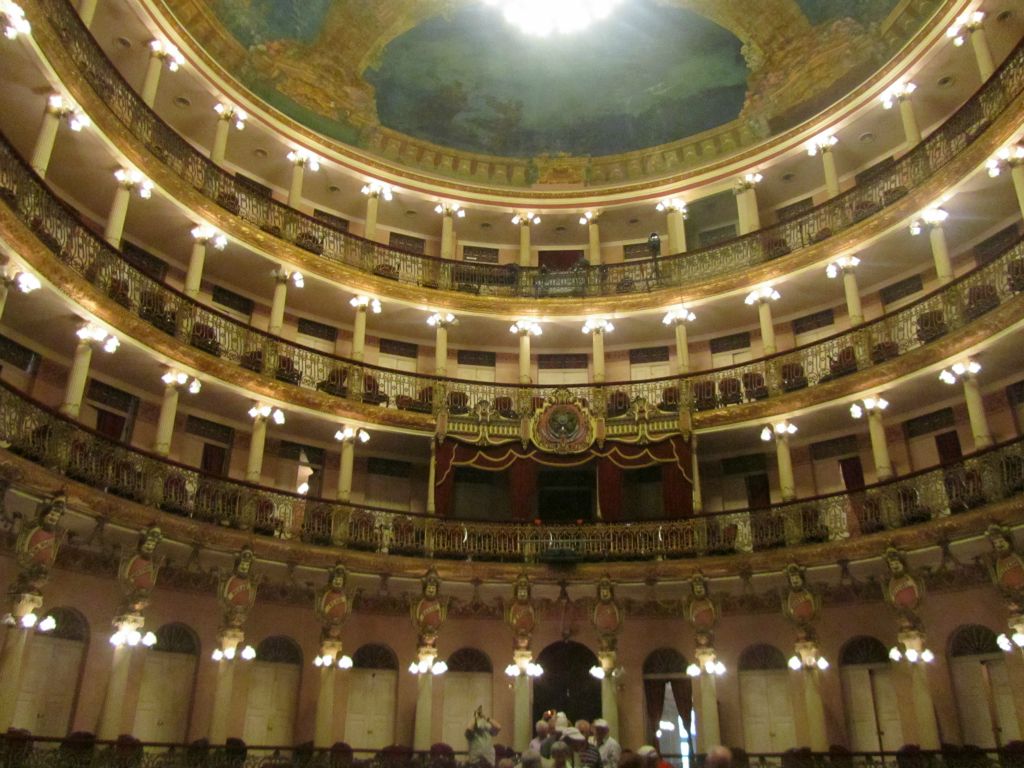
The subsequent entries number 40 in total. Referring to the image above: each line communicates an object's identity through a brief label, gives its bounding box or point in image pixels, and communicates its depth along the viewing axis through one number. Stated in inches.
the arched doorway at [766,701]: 893.8
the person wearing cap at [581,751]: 389.8
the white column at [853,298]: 968.3
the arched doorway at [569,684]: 949.8
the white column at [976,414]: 805.9
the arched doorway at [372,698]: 917.2
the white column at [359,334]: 1065.5
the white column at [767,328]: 1034.1
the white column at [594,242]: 1216.1
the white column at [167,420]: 827.4
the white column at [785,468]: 938.1
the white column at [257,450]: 907.4
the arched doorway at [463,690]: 946.1
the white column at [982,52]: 881.5
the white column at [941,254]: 879.1
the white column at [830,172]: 1053.8
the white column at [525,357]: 1120.8
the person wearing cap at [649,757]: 293.2
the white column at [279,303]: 1004.6
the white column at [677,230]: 1176.8
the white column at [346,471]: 957.2
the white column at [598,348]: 1120.2
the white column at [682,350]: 1077.8
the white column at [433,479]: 961.5
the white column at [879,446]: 880.3
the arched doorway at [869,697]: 842.8
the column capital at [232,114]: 1037.2
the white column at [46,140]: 718.5
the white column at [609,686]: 868.2
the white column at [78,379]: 738.8
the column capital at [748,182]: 1144.2
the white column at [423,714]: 835.4
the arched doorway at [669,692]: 923.4
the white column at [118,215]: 834.2
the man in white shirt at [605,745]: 454.3
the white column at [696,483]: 963.7
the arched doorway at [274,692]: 876.6
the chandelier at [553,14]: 1194.6
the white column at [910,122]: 976.9
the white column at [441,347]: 1108.6
